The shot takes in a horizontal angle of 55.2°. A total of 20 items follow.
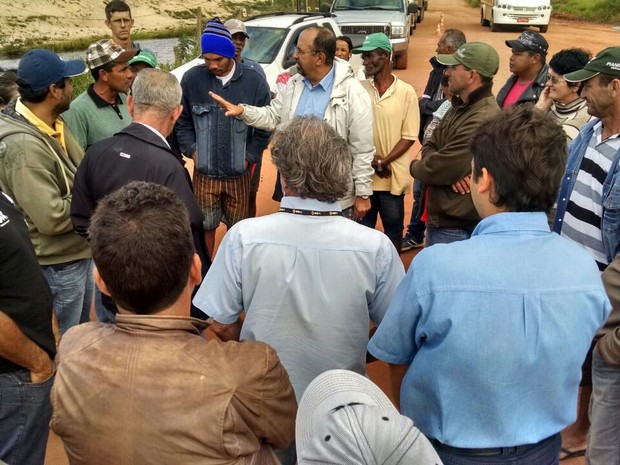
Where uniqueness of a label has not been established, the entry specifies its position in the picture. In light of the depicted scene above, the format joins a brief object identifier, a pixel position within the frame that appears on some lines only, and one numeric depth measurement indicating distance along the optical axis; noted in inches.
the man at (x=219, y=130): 177.8
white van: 864.9
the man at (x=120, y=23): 244.8
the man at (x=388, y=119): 179.8
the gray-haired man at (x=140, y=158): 116.3
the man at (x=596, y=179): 114.0
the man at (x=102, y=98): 156.3
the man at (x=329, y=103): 159.5
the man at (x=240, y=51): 220.7
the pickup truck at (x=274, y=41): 419.8
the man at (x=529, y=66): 192.3
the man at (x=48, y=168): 117.7
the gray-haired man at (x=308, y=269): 87.3
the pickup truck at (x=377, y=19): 572.4
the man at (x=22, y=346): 85.0
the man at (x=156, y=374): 57.0
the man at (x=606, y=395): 100.5
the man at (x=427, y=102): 224.1
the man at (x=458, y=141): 139.7
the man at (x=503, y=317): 67.0
